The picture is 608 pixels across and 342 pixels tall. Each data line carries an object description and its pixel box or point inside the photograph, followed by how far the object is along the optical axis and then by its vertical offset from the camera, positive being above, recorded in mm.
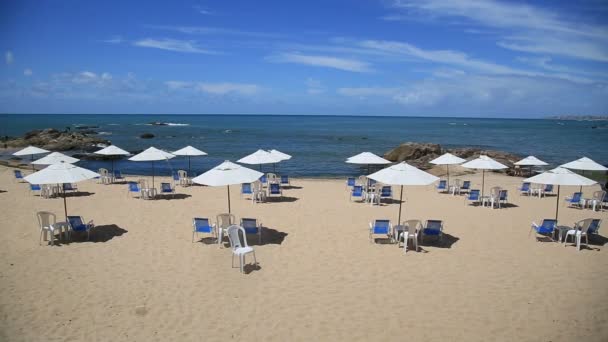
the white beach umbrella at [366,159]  15945 -1678
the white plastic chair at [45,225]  9359 -2552
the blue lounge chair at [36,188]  15549 -2764
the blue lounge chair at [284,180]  17677 -2753
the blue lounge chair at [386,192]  14395 -2661
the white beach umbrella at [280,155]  17189 -1650
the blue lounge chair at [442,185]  17000 -2831
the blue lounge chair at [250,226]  9539 -2578
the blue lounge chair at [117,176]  18453 -2719
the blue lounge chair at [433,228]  9547 -2628
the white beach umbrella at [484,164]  14945 -1744
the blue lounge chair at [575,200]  14156 -2896
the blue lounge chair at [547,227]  9789 -2668
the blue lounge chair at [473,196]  14359 -2788
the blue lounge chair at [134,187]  15161 -2657
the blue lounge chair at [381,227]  9516 -2585
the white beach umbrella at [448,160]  17078 -1809
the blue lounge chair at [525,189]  16711 -2961
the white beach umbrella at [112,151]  18305 -1600
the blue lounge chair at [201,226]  9498 -2571
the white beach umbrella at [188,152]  18088 -1594
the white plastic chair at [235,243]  7984 -2617
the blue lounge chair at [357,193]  14676 -2753
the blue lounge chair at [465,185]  16453 -2771
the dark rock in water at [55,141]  39344 -2551
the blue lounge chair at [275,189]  15156 -2706
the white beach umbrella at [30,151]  19012 -1659
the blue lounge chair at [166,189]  15367 -2753
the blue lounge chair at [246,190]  14864 -2682
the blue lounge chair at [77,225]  9598 -2606
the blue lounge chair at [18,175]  17673 -2591
